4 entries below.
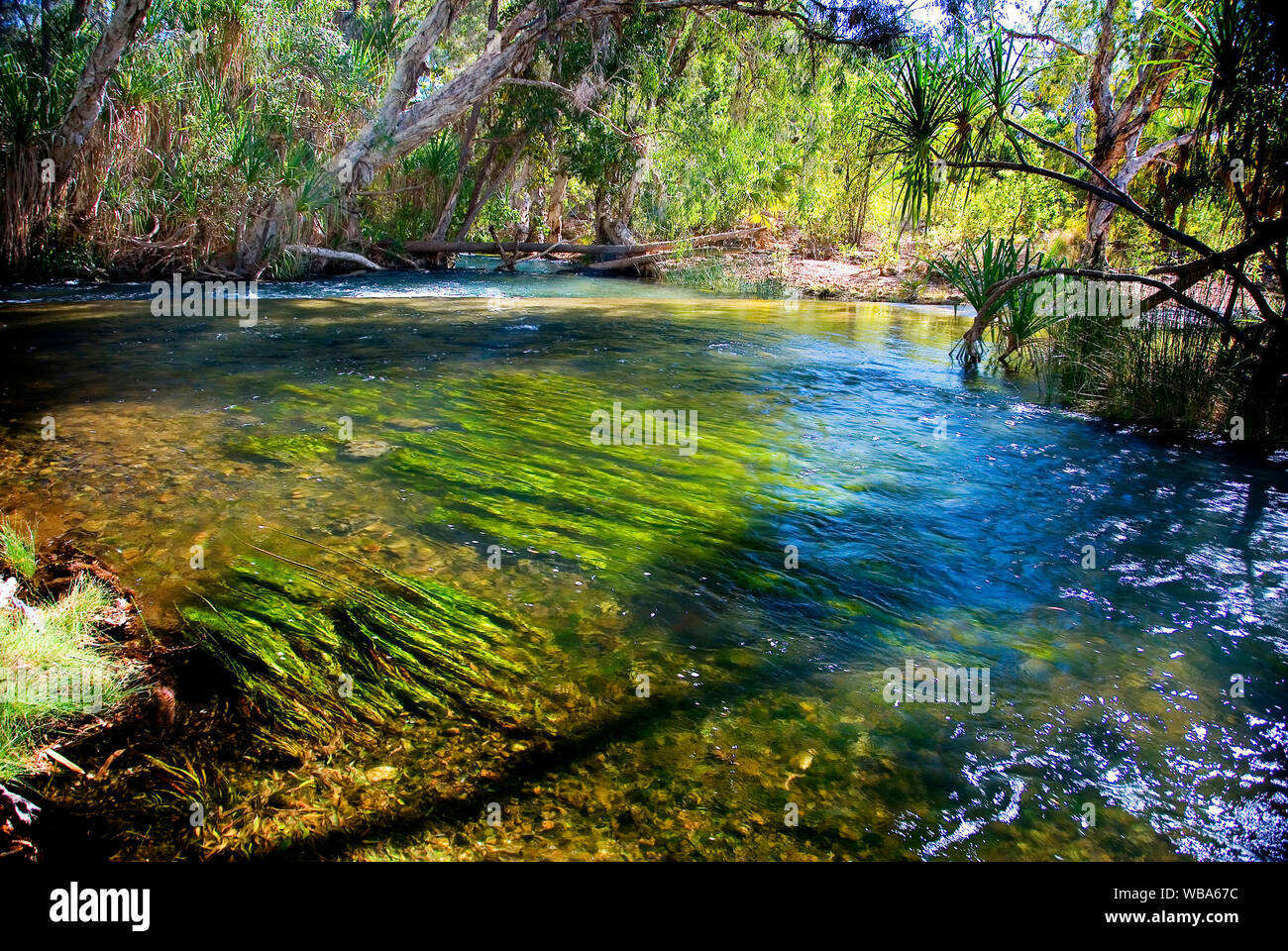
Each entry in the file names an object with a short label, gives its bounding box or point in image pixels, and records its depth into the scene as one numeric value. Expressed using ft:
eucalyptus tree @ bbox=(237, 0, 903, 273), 48.62
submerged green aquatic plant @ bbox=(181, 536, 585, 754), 8.13
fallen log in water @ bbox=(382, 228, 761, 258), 62.08
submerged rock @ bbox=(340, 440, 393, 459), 16.03
